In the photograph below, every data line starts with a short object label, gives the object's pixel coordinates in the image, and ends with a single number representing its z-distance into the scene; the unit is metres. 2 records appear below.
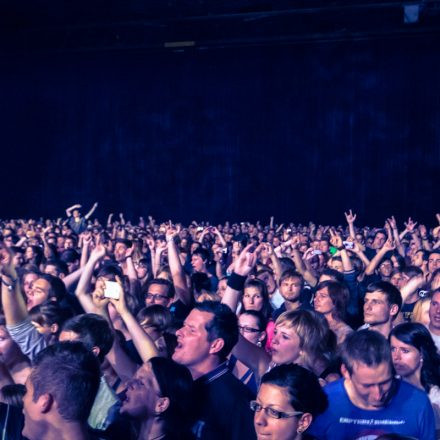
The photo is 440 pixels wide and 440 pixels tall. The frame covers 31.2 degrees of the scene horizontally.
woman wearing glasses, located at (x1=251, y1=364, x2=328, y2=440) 2.93
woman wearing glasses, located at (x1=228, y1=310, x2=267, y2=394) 4.88
